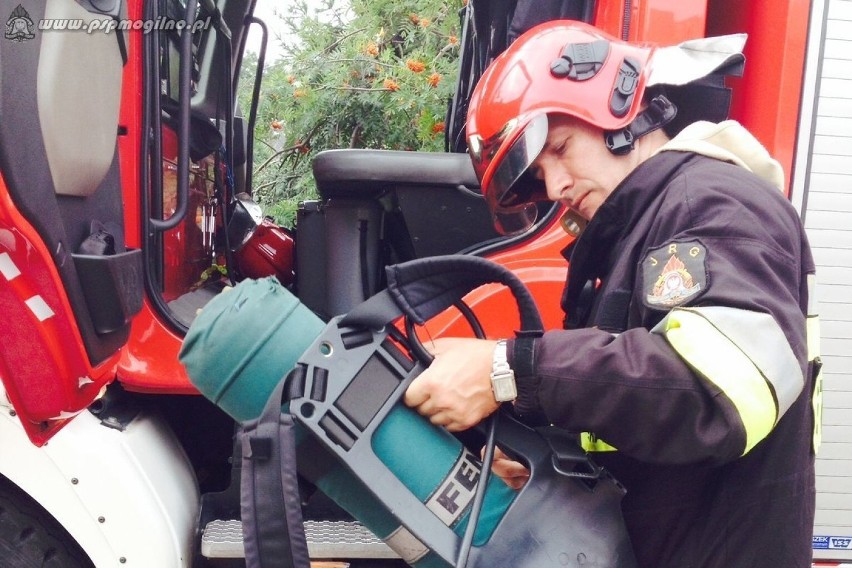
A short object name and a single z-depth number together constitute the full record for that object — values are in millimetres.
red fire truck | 1230
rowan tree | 4105
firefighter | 942
